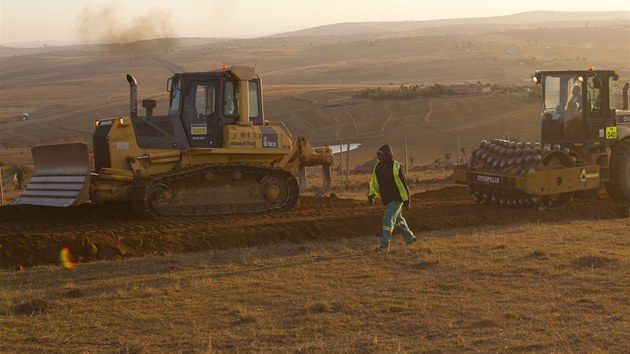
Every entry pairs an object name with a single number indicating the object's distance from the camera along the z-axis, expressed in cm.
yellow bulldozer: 1841
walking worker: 1503
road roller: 1961
